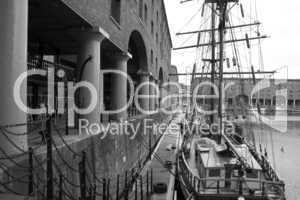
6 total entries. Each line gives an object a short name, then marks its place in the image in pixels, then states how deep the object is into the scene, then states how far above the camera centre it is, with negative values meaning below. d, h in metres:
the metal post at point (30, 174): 6.02 -1.44
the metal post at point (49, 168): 5.60 -1.24
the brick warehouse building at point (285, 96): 90.44 +1.03
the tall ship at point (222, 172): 12.45 -3.22
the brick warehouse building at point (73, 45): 6.92 +2.75
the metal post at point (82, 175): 6.67 -1.60
